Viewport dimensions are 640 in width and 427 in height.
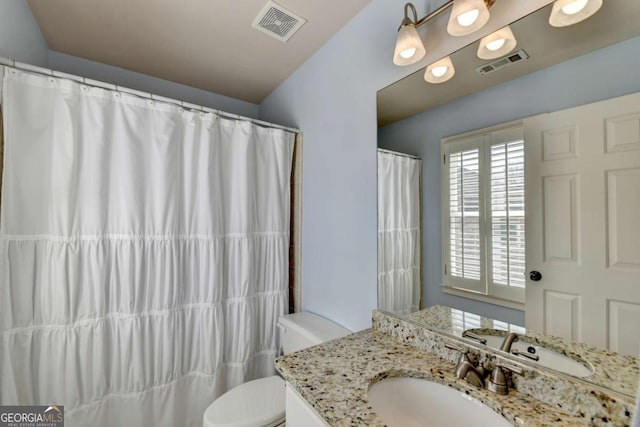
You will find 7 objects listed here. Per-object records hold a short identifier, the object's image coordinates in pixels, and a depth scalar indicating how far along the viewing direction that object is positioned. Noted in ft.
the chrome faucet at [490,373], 2.34
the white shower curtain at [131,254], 3.63
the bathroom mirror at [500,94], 2.07
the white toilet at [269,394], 3.79
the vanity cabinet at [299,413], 2.28
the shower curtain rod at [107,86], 3.50
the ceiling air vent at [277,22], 4.26
